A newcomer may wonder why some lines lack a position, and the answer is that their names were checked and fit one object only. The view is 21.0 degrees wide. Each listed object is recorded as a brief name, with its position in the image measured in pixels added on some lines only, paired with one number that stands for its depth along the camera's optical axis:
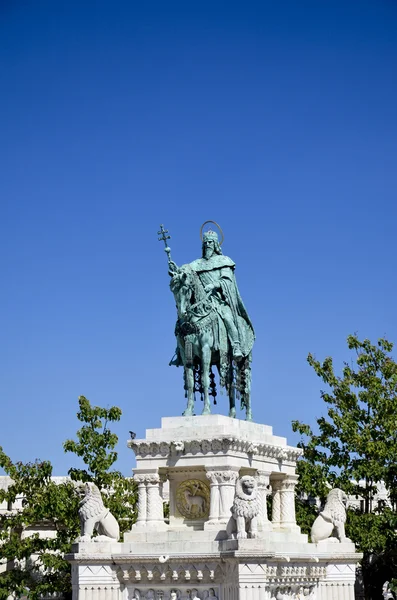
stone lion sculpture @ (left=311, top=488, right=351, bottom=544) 27.84
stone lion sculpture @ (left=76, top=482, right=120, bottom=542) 26.28
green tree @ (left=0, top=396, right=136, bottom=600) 36.09
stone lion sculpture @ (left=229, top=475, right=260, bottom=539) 23.41
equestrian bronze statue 26.69
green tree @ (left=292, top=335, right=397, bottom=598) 36.44
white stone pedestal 24.52
